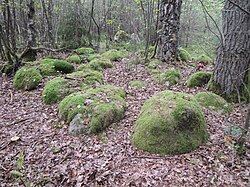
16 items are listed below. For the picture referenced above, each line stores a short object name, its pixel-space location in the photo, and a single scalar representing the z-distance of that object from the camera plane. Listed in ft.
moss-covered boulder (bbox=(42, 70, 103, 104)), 17.67
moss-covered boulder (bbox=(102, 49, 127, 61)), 30.49
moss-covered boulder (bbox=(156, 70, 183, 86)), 19.79
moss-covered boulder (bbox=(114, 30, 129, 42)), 51.62
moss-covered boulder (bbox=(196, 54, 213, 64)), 27.97
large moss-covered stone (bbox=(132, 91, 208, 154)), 11.18
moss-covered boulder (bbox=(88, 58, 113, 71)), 25.25
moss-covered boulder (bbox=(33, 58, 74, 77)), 23.04
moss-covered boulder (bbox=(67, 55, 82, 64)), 29.73
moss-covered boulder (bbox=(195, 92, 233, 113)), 14.61
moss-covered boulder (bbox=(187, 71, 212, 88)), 18.60
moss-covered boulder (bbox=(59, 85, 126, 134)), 13.38
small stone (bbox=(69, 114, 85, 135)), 13.19
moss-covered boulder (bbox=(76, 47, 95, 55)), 35.04
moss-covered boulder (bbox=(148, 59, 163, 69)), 24.73
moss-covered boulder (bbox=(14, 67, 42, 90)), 20.76
